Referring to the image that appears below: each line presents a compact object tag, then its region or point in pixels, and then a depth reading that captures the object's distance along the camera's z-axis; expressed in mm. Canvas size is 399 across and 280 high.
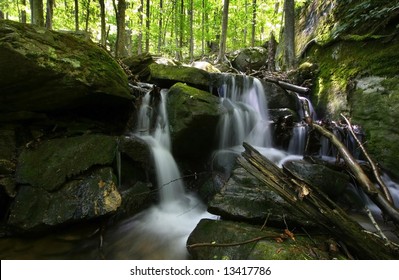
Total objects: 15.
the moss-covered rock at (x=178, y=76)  6891
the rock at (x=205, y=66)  9250
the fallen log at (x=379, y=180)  3742
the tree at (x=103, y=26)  11245
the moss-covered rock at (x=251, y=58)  13250
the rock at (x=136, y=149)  4844
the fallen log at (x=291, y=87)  7461
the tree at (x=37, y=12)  7883
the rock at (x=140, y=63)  8246
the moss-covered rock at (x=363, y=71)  5301
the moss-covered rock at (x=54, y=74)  3949
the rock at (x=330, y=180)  4480
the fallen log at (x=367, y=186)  3326
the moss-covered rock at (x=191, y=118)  5109
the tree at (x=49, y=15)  10929
